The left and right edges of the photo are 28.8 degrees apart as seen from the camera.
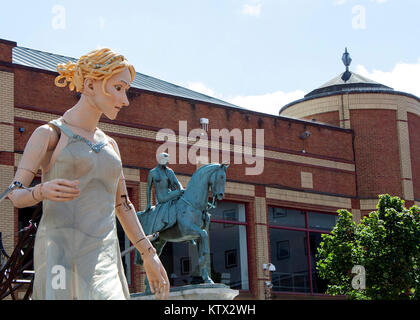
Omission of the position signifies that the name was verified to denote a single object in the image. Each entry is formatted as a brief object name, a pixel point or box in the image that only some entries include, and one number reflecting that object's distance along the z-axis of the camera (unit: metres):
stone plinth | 18.73
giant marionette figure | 5.77
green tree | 23.89
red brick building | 26.41
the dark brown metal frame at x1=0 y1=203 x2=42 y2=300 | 15.81
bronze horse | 20.22
